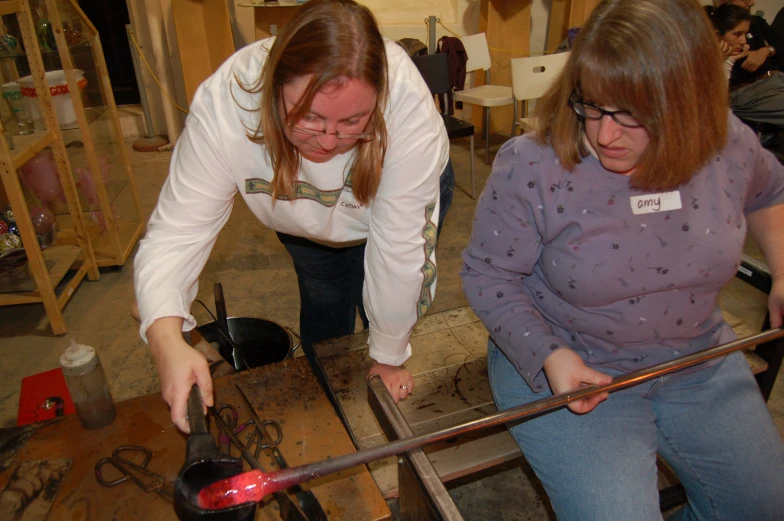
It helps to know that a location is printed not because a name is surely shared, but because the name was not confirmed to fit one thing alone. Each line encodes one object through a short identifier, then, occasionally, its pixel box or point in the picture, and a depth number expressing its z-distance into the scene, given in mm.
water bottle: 1381
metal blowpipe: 929
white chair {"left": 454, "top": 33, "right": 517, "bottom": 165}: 4770
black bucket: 2217
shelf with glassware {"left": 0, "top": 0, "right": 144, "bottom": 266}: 2900
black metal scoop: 910
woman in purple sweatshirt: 1103
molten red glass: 925
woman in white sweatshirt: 1060
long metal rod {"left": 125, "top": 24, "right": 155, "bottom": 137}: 4959
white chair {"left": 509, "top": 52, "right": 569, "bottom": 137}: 4203
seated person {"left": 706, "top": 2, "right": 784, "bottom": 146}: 3816
